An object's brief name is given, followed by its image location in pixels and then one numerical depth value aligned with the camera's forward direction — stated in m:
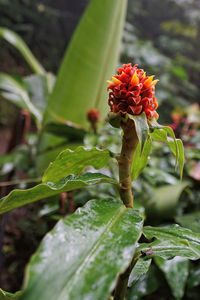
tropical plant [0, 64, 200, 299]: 0.20
